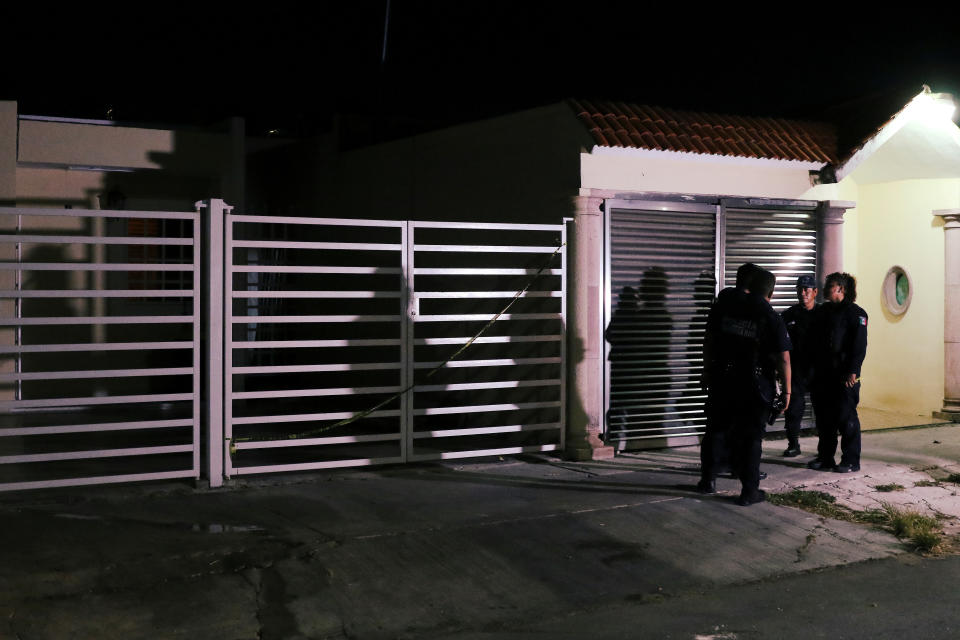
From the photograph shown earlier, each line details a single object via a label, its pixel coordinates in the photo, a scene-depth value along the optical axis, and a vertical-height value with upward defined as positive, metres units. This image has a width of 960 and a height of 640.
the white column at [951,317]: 12.45 +0.27
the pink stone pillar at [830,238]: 11.21 +1.05
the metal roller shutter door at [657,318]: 10.09 +0.18
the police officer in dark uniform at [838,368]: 9.30 -0.25
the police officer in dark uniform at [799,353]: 9.79 -0.13
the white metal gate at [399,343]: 8.72 -0.09
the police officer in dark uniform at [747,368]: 8.15 -0.23
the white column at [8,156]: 13.73 +2.24
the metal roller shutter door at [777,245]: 10.77 +0.96
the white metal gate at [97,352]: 7.79 -0.21
